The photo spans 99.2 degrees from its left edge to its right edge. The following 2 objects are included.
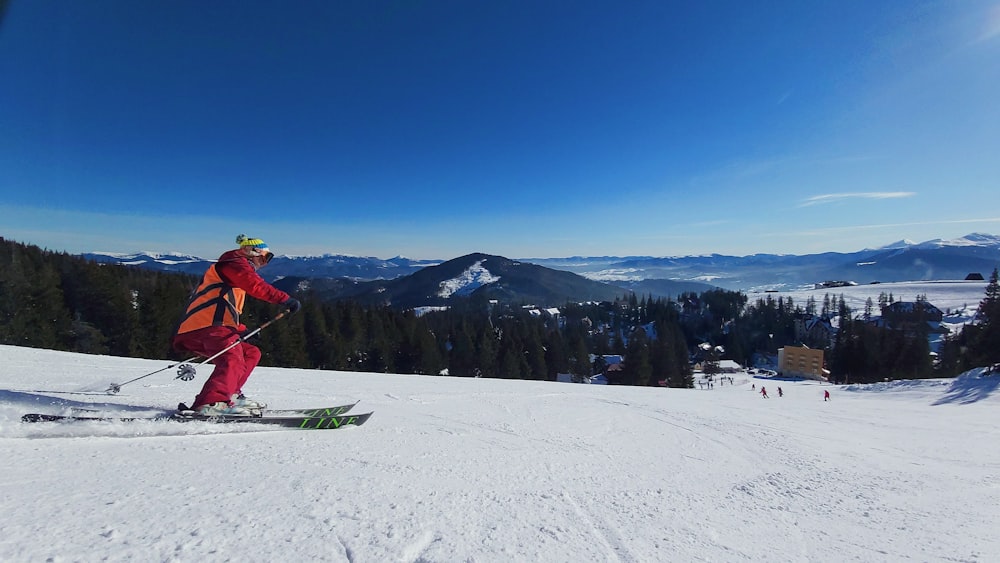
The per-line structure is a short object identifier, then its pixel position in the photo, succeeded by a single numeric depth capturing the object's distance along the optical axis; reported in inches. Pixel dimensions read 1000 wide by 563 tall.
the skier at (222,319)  206.4
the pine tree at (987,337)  1253.1
